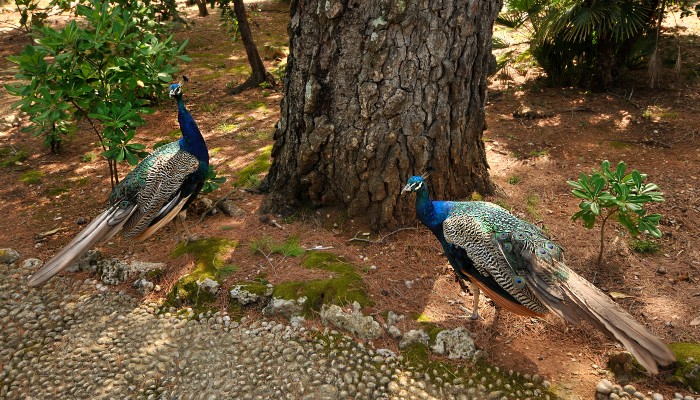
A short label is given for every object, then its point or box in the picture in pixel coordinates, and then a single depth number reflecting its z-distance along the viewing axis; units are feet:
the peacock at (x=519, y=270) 9.71
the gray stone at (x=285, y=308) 12.21
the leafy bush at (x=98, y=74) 14.51
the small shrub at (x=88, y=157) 20.99
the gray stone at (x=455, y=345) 10.96
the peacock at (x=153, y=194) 14.02
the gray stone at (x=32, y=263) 14.82
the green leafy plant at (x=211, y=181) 15.78
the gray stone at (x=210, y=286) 12.94
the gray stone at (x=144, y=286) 13.57
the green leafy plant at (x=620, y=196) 11.92
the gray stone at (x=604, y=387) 9.94
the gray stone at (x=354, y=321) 11.57
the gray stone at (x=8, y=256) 15.07
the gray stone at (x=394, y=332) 11.52
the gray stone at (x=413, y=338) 11.26
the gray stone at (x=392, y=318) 11.79
